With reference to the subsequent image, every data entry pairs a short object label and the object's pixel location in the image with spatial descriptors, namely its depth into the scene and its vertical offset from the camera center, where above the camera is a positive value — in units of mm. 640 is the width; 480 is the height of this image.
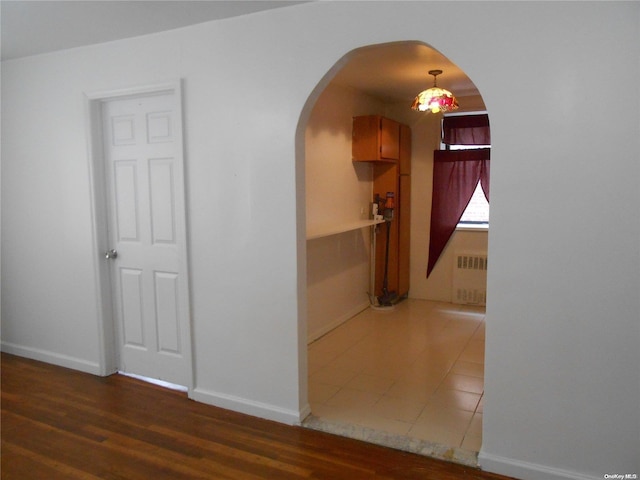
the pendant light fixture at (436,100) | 3869 +704
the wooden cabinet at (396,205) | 5371 -225
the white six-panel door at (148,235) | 3195 -330
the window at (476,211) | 5578 -306
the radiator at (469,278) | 5512 -1088
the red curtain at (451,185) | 5414 +4
